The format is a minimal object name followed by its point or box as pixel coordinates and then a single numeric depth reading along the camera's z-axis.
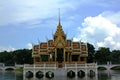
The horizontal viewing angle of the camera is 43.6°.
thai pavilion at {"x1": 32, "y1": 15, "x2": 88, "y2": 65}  24.33
